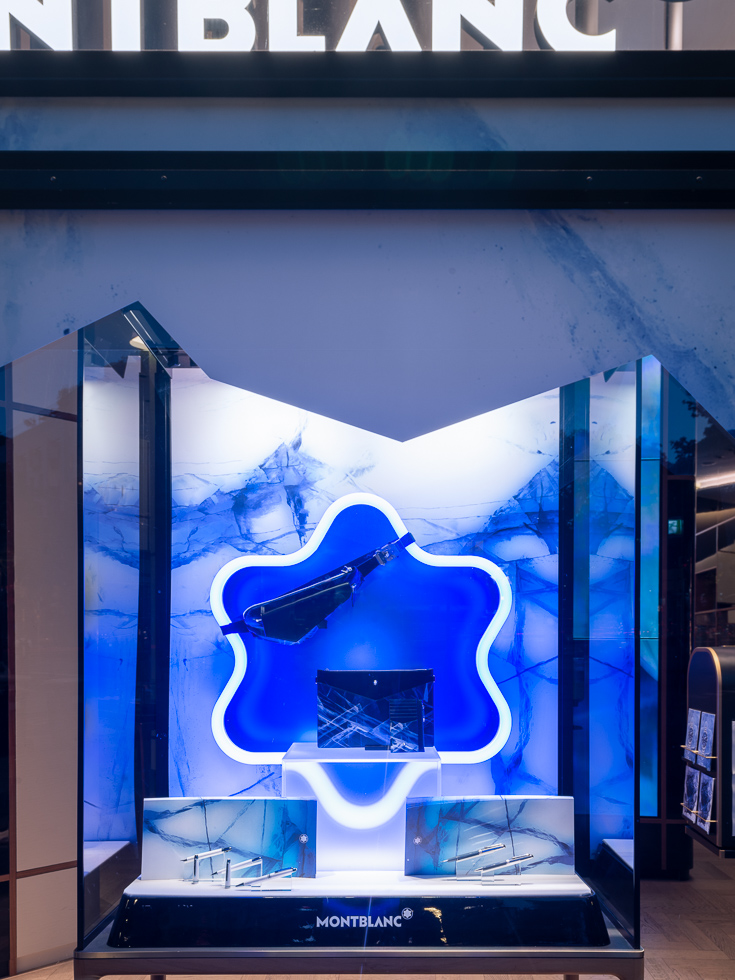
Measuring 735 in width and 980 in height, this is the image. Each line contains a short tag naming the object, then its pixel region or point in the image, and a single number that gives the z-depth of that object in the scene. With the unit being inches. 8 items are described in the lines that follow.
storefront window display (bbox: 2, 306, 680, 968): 77.2
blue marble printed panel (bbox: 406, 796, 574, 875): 79.8
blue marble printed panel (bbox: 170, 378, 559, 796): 90.3
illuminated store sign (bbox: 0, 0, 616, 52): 92.0
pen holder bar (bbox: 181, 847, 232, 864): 80.4
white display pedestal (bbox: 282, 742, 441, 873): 82.4
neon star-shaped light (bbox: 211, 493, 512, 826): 90.2
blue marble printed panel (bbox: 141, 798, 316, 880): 79.3
